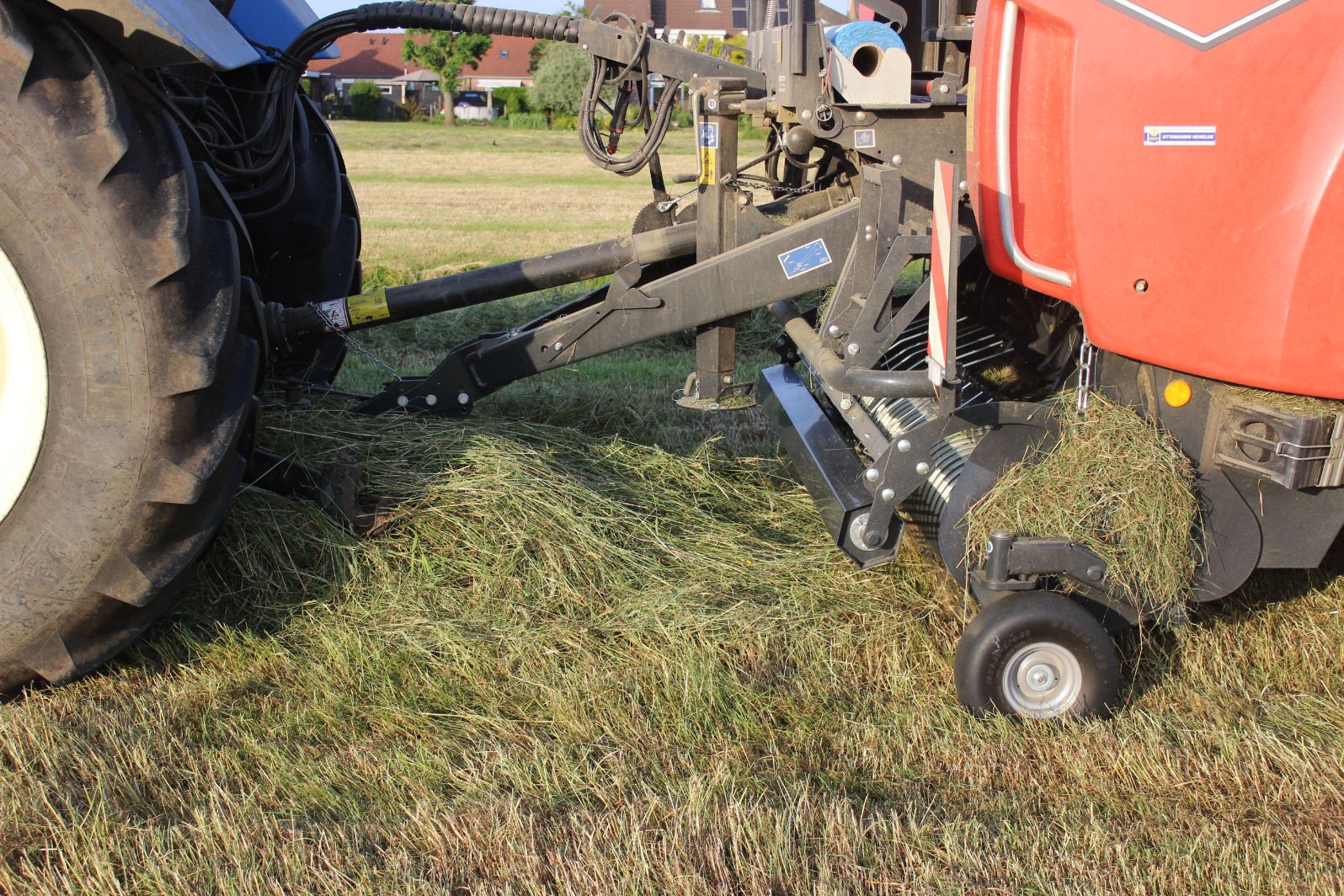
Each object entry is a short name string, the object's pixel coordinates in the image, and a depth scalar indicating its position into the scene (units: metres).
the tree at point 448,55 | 49.03
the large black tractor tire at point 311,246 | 4.21
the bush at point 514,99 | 44.53
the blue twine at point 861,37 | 3.20
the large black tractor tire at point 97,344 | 2.38
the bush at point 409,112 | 46.66
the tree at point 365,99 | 44.50
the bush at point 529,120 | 41.22
